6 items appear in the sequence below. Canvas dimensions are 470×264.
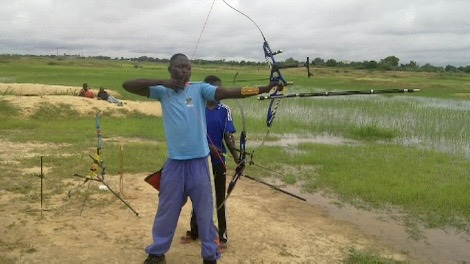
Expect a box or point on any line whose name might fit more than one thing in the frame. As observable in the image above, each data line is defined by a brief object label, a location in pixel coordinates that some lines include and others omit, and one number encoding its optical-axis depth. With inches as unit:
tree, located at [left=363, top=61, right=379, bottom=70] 2765.7
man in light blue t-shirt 157.5
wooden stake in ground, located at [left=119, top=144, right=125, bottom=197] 275.9
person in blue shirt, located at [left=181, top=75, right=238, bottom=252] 189.6
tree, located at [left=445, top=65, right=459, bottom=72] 3099.2
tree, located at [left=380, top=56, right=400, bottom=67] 3124.5
